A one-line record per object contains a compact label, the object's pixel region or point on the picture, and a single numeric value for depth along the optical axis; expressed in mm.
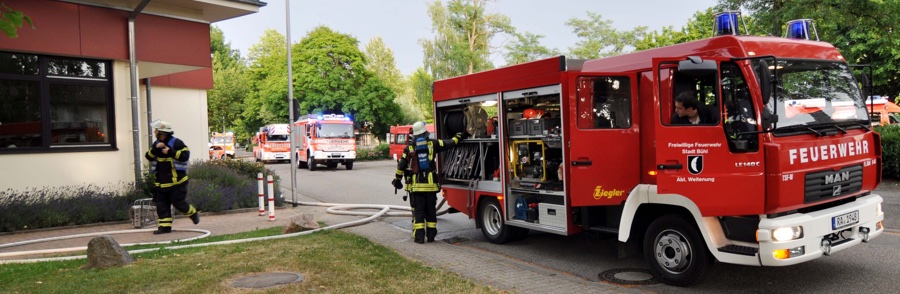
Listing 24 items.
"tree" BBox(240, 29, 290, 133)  46406
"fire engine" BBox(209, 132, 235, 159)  42375
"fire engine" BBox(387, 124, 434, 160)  37250
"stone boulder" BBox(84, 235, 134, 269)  6930
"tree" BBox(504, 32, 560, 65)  46969
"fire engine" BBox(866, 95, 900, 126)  23538
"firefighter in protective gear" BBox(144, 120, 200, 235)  9627
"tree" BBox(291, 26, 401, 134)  44375
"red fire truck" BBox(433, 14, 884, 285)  5258
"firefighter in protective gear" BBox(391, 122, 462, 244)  8883
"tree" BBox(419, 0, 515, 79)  48031
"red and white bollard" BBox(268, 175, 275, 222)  11398
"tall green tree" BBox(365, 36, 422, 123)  68250
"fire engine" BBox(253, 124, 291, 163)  36956
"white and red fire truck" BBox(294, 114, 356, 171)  28906
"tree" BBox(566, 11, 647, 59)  47781
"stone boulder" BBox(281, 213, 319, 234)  9547
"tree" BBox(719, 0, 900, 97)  15305
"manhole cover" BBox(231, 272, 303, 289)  6156
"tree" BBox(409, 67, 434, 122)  53594
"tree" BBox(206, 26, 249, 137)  54438
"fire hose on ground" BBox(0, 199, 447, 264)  10516
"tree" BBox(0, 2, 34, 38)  4961
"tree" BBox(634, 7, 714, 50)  39031
